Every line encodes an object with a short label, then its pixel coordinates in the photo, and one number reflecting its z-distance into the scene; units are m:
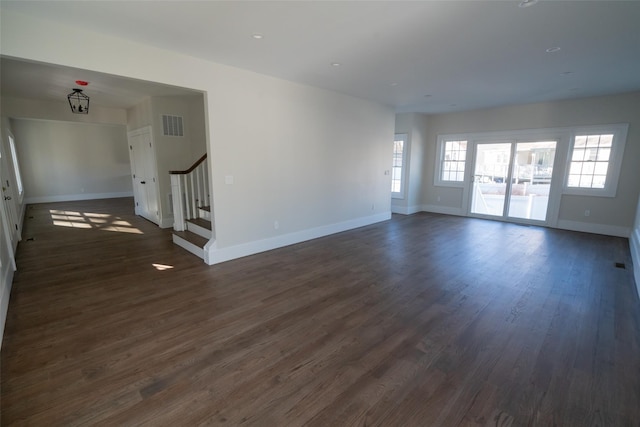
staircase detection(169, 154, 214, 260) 5.06
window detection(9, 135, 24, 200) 6.99
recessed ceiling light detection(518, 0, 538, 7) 2.25
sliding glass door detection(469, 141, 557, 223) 6.35
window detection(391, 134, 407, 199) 7.76
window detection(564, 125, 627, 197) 5.48
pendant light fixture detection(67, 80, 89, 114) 4.57
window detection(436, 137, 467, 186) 7.53
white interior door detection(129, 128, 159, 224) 6.01
